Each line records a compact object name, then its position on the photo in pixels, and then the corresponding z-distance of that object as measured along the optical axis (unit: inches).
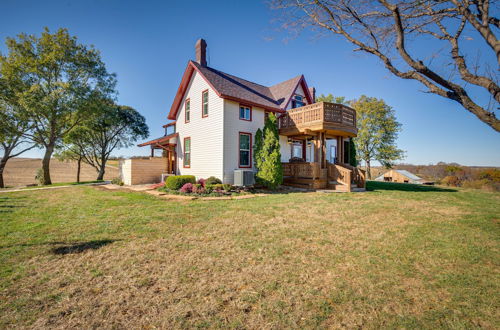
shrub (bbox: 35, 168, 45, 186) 761.6
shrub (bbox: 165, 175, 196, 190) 472.8
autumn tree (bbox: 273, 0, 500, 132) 146.1
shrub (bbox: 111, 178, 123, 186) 608.4
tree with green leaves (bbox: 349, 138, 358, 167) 708.0
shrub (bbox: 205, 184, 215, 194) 432.8
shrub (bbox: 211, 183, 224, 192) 444.9
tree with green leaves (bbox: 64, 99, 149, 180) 852.0
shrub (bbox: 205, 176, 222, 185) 477.5
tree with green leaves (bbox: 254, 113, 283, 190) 468.1
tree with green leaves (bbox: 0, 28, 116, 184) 682.8
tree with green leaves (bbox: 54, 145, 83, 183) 927.7
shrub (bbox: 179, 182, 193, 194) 441.7
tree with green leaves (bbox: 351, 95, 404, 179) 1085.1
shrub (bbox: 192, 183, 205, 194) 432.2
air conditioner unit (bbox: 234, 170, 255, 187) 469.7
